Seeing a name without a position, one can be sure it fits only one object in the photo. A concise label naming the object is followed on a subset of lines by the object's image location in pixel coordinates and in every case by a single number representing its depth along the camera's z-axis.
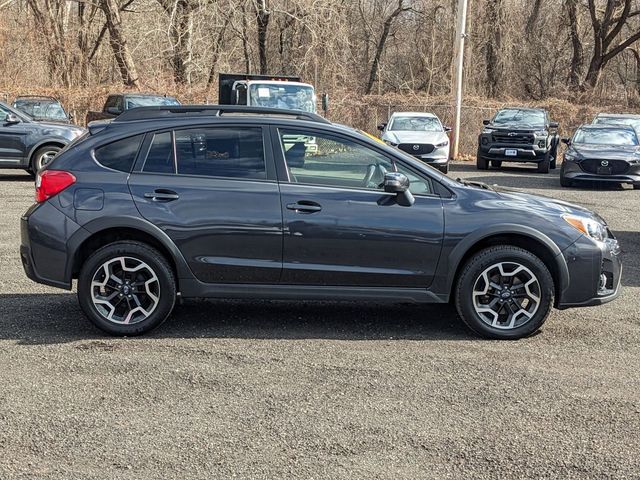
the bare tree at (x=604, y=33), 34.78
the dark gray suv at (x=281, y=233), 5.95
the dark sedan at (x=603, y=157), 18.06
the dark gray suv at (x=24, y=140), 16.17
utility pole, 25.02
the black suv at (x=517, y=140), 22.47
